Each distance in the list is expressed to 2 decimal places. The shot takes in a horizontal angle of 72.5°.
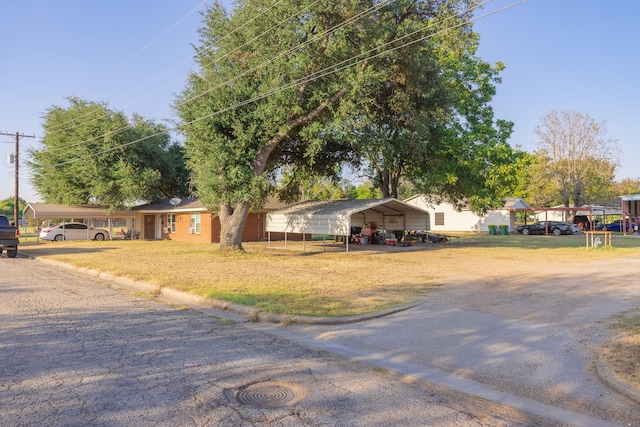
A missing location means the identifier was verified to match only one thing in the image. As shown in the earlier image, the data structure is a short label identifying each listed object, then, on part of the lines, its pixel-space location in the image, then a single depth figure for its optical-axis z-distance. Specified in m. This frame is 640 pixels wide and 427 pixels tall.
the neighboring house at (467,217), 49.91
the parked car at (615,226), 46.86
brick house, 33.28
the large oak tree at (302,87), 18.56
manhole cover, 4.28
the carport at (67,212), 33.22
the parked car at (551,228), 44.47
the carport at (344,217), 21.83
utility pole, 36.44
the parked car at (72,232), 34.38
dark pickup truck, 21.16
